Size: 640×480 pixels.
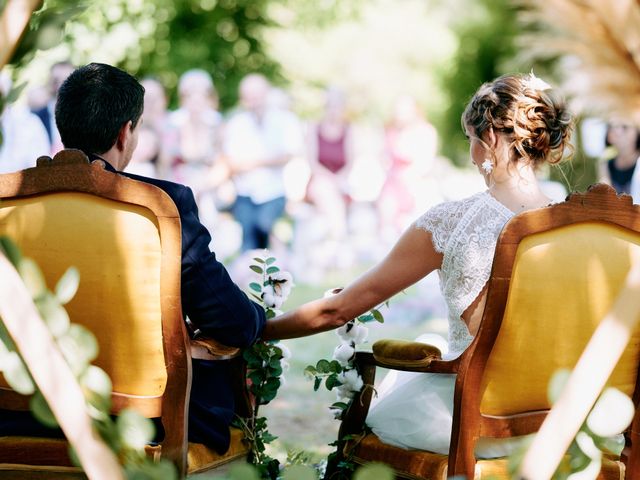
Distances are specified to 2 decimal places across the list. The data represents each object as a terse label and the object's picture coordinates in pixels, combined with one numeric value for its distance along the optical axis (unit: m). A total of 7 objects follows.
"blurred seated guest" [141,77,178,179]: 9.32
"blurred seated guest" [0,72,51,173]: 7.85
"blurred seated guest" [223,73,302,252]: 8.89
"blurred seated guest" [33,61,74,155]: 8.77
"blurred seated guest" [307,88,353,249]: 10.50
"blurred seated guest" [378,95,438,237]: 11.73
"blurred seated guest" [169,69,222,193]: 9.62
